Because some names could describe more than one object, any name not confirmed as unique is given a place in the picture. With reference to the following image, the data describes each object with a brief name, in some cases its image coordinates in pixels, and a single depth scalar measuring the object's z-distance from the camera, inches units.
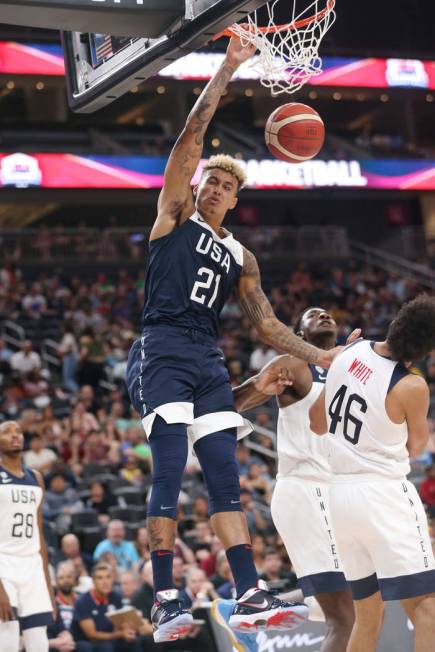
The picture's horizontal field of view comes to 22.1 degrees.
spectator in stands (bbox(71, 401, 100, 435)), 635.5
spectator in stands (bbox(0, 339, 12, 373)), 756.0
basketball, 262.8
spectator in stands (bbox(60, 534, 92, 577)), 469.1
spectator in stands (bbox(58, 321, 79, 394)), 773.3
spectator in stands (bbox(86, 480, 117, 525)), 547.5
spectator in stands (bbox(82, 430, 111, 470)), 606.2
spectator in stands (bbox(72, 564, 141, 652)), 415.8
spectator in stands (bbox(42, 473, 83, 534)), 525.3
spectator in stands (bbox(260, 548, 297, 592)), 460.5
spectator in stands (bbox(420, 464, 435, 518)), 604.1
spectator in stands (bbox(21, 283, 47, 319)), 904.9
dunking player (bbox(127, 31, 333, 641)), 229.8
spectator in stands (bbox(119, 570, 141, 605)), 448.8
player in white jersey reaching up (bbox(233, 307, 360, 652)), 279.9
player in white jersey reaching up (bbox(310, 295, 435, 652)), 232.7
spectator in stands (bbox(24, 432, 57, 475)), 573.3
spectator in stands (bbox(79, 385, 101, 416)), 690.7
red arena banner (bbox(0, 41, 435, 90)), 970.1
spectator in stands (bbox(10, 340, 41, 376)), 756.0
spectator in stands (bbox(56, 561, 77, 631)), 437.1
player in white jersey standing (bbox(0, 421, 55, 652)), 356.5
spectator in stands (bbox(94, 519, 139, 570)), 481.1
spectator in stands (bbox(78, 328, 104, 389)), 768.9
